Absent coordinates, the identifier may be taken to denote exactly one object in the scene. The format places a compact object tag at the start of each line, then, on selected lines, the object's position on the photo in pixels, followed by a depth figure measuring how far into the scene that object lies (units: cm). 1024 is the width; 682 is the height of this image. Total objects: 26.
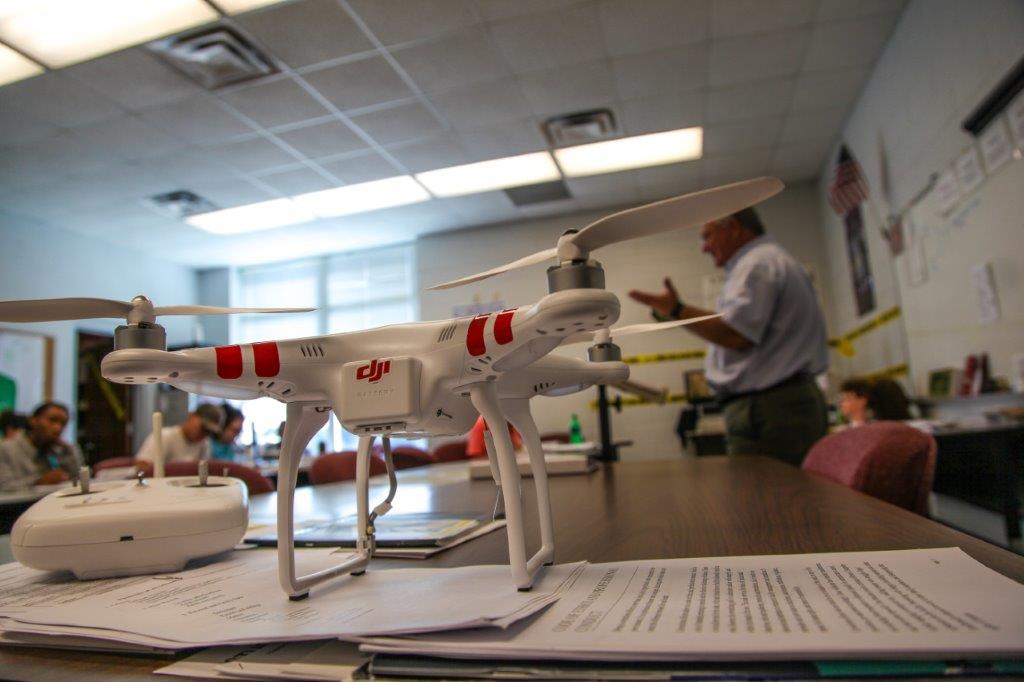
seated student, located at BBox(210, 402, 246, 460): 436
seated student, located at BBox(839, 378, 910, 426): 314
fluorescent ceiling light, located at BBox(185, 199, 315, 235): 521
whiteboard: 485
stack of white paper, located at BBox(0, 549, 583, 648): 38
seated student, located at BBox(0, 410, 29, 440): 361
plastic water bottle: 484
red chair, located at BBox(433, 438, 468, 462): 385
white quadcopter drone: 39
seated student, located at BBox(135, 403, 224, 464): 374
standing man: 188
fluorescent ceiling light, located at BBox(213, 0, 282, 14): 283
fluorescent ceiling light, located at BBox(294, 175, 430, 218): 495
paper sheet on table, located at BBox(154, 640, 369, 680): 34
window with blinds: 651
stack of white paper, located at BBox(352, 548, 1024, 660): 29
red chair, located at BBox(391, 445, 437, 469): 258
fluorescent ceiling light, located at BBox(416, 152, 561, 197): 467
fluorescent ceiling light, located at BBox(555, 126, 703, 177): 444
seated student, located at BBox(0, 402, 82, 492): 334
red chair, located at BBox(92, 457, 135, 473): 316
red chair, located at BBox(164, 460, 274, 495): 158
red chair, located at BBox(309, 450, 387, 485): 207
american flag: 421
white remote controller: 61
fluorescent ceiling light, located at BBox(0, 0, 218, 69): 283
